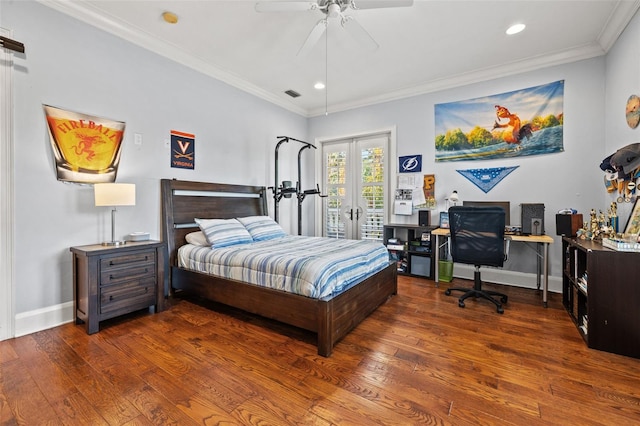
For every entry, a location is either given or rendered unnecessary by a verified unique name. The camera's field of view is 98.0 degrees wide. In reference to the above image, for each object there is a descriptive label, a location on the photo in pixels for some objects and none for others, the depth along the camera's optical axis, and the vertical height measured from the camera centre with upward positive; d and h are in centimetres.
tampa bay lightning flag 456 +78
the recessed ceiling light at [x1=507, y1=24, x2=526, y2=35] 297 +198
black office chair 297 -32
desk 305 -47
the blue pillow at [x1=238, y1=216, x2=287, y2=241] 374 -24
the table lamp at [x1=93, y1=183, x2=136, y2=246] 257 +15
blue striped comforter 225 -49
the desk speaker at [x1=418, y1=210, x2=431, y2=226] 435 -11
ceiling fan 220 +166
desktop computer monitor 385 +10
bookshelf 203 -68
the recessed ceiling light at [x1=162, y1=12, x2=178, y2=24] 279 +197
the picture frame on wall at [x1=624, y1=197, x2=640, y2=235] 235 -9
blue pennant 391 +51
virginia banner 350 +78
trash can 402 -87
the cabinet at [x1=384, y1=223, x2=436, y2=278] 422 -61
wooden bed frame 219 -74
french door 504 +47
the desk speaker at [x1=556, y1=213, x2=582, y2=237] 302 -14
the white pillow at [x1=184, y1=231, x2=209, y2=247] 335 -35
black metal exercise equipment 447 +30
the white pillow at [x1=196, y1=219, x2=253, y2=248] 322 -27
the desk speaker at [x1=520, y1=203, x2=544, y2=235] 347 -10
